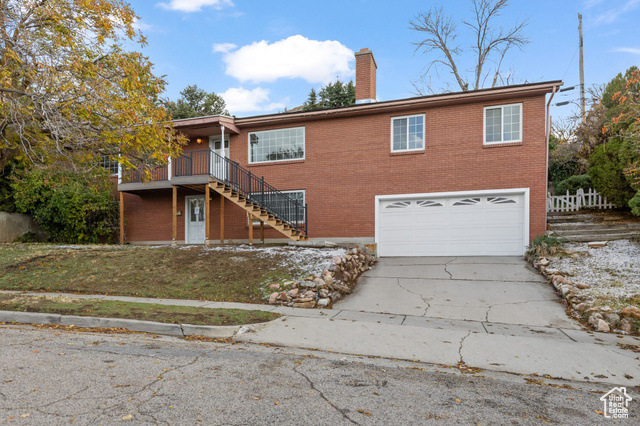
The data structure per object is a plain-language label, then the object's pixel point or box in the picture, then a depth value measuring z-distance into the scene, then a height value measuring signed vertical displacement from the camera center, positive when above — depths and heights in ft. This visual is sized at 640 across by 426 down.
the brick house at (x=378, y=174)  43.93 +4.62
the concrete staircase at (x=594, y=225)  39.58 -1.66
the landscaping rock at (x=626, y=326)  21.80 -6.44
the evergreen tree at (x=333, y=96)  113.80 +34.30
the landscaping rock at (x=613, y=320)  22.31 -6.26
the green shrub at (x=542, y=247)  37.68 -3.54
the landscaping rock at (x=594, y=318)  22.57 -6.28
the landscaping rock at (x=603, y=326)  21.98 -6.55
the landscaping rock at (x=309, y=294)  28.09 -5.94
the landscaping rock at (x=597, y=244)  37.35 -3.21
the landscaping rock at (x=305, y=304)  27.40 -6.54
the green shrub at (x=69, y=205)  54.75 +0.99
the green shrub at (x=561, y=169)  72.23 +7.64
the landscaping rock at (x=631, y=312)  22.30 -5.84
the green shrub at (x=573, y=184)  61.72 +4.24
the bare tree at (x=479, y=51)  86.69 +35.60
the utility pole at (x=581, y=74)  81.05 +30.67
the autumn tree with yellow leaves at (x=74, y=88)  29.01 +9.64
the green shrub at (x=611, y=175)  46.29 +4.32
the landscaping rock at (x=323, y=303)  27.40 -6.42
